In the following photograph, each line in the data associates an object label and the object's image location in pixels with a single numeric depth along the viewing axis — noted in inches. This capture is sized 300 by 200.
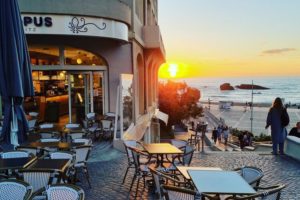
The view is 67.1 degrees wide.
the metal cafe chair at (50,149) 203.1
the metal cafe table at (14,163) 147.3
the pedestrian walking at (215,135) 826.0
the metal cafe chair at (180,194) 116.1
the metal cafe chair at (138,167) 194.3
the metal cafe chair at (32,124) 304.3
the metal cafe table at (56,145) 203.2
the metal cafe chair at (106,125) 324.5
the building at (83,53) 303.5
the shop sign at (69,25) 299.1
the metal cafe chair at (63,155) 171.4
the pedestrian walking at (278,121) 288.1
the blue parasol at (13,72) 162.3
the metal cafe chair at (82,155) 197.7
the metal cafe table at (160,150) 196.4
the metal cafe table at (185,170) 148.7
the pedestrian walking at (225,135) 820.5
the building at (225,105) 1992.6
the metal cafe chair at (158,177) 143.9
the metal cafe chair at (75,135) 247.9
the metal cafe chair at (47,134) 254.2
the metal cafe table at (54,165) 145.3
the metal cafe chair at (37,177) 138.6
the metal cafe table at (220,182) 121.3
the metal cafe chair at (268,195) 116.3
